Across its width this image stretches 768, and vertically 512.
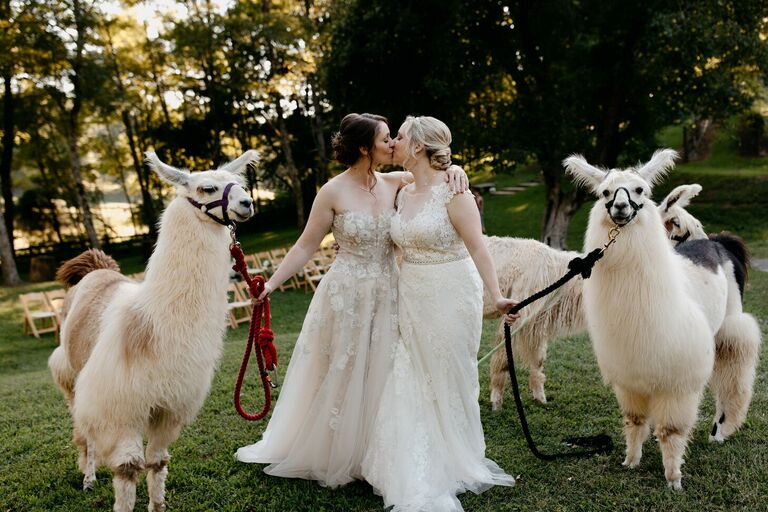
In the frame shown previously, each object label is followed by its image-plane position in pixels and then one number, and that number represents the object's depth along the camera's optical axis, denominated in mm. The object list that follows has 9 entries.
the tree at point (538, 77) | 11547
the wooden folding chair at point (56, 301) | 10736
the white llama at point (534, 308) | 4863
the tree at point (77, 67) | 17094
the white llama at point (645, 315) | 3031
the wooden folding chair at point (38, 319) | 10859
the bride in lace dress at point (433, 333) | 3156
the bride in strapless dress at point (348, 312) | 3352
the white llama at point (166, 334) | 2838
